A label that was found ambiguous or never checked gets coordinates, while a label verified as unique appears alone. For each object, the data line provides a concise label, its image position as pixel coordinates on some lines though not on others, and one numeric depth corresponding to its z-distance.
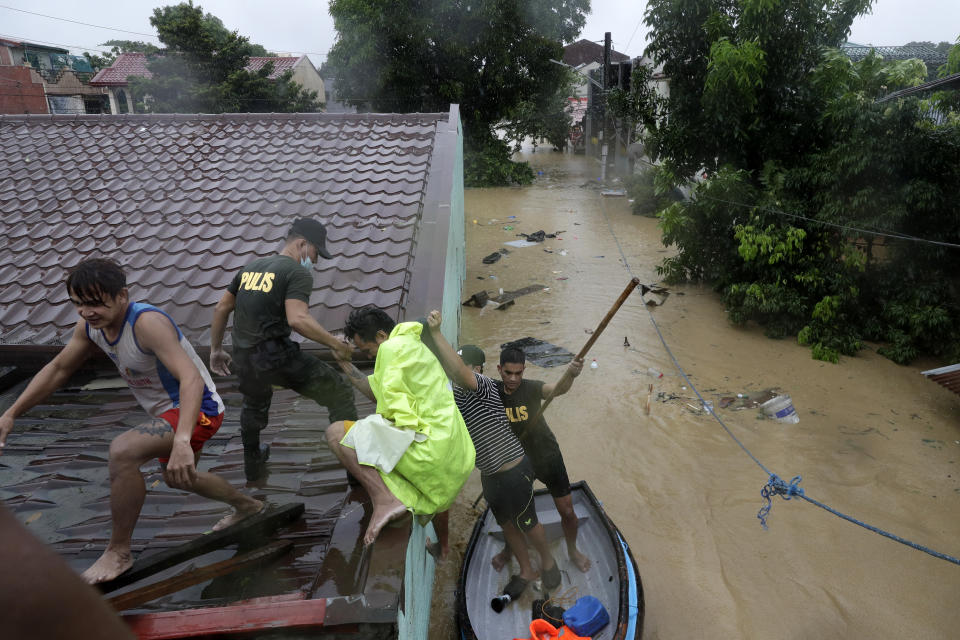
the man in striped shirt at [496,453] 4.02
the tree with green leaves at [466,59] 24.05
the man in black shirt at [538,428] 4.36
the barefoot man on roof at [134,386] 2.66
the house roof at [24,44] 28.91
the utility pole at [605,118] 25.89
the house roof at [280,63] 33.79
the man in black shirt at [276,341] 3.62
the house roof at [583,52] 51.62
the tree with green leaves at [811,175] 9.30
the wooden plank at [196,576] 2.61
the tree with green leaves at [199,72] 24.19
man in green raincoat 2.91
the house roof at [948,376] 7.81
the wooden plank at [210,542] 2.77
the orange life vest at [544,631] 3.91
